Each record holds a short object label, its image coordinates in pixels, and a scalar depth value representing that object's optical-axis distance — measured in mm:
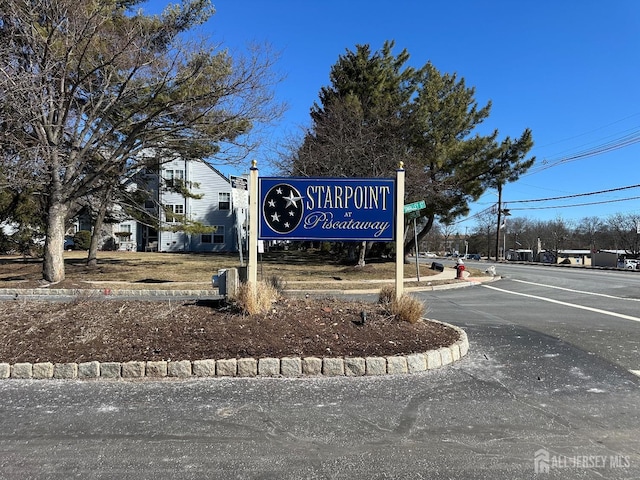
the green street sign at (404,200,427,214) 13289
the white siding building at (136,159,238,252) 45219
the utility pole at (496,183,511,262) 49469
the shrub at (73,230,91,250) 45312
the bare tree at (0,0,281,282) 12891
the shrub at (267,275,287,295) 8074
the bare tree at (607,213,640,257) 72756
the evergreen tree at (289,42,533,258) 21500
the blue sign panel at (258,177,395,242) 7379
